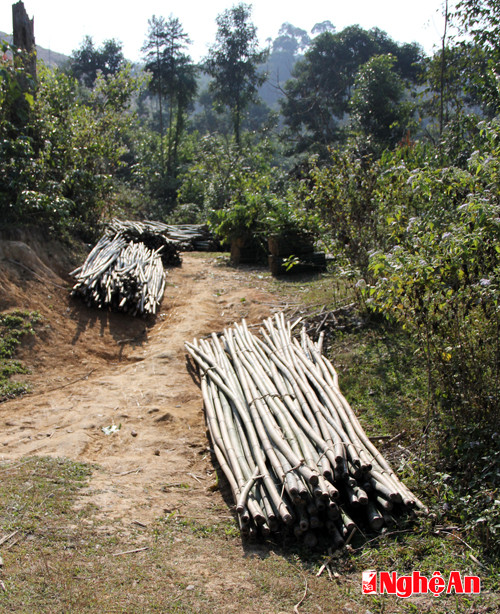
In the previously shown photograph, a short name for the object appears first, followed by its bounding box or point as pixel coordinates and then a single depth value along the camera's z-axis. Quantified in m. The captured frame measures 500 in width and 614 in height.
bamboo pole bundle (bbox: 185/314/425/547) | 2.91
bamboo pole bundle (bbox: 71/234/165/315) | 7.05
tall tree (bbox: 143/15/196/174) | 25.42
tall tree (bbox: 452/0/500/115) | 8.05
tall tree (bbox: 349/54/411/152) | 18.62
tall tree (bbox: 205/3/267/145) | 25.84
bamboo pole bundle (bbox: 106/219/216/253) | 9.66
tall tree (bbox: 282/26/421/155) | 28.78
